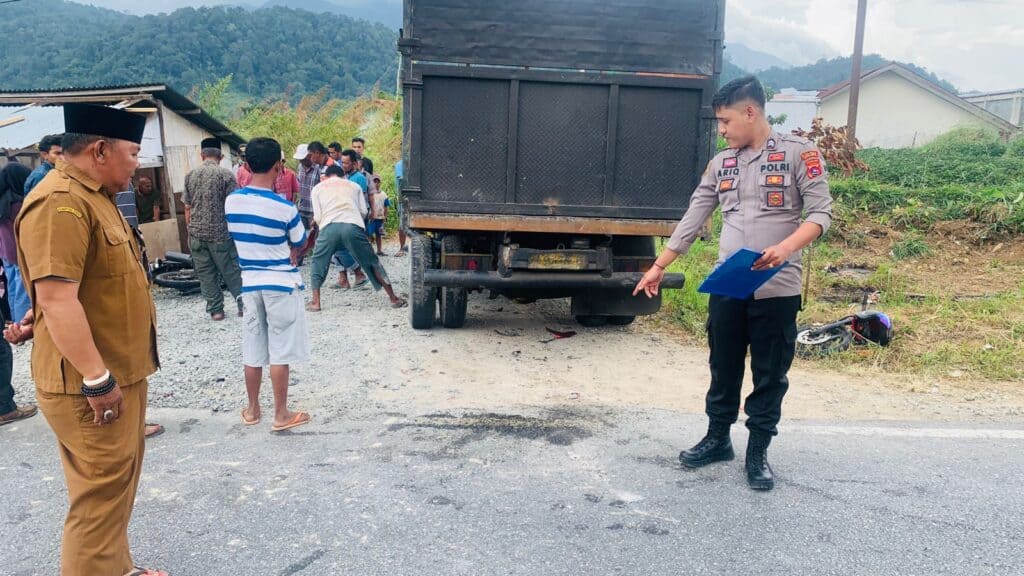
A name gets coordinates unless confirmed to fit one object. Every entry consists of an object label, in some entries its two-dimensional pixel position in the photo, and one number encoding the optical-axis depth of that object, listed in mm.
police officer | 3254
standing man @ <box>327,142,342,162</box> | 9766
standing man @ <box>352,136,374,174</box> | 10305
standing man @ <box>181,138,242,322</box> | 7059
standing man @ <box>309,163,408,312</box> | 7270
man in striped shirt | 3920
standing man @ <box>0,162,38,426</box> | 4320
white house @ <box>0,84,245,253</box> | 9461
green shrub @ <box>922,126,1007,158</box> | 18516
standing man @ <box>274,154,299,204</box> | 8164
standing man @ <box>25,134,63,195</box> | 4430
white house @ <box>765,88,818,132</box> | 38406
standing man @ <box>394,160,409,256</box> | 11442
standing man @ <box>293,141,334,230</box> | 8797
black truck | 5328
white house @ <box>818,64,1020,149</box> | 34344
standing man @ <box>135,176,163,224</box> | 10383
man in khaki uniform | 2139
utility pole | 16464
